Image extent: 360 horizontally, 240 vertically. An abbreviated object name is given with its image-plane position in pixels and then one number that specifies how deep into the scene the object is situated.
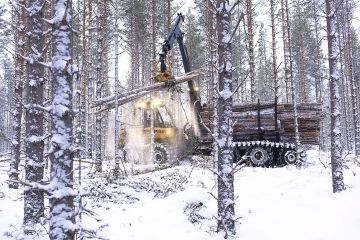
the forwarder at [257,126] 16.23
